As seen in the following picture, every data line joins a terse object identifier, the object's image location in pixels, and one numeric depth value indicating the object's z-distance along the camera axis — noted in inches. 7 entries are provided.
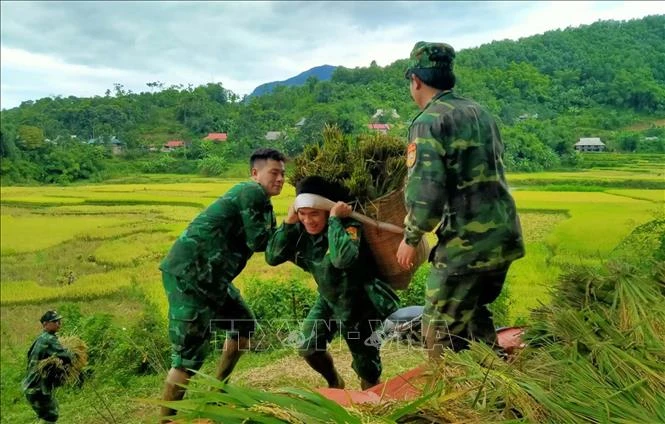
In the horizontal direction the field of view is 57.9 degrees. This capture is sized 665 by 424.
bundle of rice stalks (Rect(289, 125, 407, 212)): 118.1
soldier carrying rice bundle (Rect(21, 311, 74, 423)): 181.0
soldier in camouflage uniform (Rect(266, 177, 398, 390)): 116.3
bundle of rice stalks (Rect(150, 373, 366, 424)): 57.0
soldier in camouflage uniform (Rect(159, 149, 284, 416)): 129.9
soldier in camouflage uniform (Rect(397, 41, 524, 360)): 97.8
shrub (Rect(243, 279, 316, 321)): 284.5
